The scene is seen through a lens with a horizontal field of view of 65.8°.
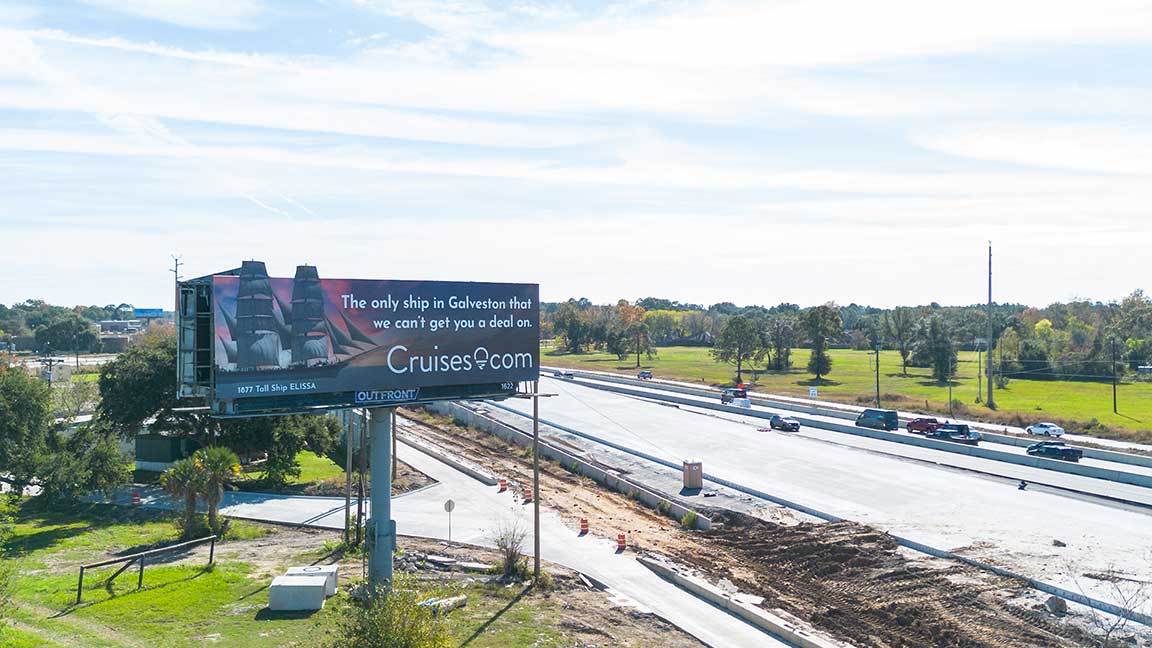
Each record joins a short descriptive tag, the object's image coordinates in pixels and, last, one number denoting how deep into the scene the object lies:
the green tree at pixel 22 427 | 37.22
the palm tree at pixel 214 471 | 30.73
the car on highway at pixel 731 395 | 79.92
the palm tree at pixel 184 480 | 30.64
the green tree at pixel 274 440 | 41.94
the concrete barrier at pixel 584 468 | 39.09
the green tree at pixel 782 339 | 126.75
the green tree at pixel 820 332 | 110.31
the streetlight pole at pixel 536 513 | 26.83
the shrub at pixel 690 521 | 37.00
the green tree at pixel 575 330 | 180.50
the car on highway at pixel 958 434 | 56.97
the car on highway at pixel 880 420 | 62.09
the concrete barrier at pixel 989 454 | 43.31
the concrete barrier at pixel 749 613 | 22.41
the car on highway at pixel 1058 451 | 48.72
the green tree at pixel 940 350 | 106.94
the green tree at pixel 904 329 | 125.06
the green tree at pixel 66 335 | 170.00
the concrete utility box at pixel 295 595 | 22.78
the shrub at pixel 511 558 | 27.22
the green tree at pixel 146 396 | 42.34
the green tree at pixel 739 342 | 111.31
